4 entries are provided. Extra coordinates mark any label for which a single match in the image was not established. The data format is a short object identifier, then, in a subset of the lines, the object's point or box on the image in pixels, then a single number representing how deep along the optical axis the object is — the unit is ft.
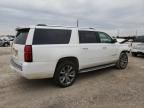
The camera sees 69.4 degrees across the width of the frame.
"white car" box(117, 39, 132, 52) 15.91
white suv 9.08
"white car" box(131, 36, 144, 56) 24.25
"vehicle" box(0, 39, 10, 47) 54.00
